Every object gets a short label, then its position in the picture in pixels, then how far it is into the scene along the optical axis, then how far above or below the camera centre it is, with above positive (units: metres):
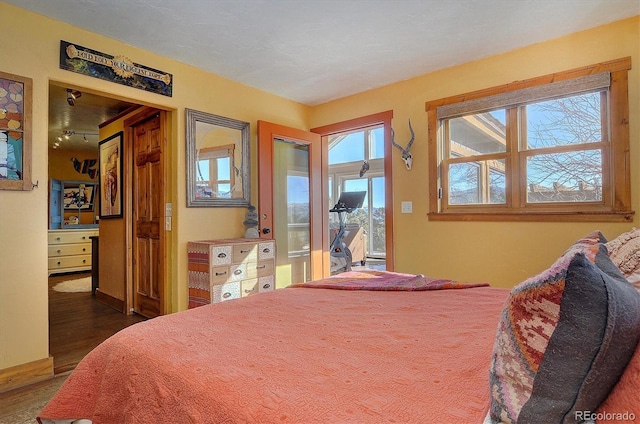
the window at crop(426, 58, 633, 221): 2.55 +0.56
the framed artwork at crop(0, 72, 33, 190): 2.20 +0.58
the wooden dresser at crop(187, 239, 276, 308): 2.98 -0.48
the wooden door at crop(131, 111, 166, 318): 3.39 +0.03
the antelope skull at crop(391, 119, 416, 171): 3.55 +0.64
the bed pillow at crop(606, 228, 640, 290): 1.07 -0.15
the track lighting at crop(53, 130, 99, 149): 5.39 +1.37
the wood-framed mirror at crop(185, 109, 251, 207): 3.27 +0.58
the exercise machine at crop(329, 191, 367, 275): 6.20 -0.64
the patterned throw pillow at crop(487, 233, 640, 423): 0.55 -0.22
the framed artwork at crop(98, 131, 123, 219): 4.10 +0.53
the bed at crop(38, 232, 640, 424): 0.68 -0.41
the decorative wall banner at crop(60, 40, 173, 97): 2.50 +1.21
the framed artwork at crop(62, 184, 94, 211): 7.01 +0.44
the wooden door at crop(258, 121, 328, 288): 3.73 +0.19
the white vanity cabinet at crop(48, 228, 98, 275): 6.45 -0.62
